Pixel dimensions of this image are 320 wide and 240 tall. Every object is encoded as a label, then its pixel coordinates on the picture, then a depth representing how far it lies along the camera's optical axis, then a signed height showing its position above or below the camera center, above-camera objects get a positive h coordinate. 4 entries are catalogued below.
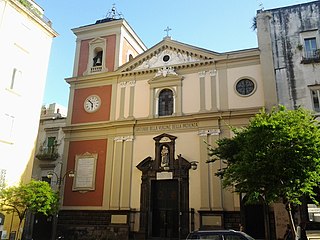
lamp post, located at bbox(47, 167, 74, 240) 22.53 +2.06
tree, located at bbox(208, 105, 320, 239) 12.58 +2.35
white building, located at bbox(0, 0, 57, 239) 19.58 +8.16
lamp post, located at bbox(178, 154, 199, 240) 20.08 +2.86
